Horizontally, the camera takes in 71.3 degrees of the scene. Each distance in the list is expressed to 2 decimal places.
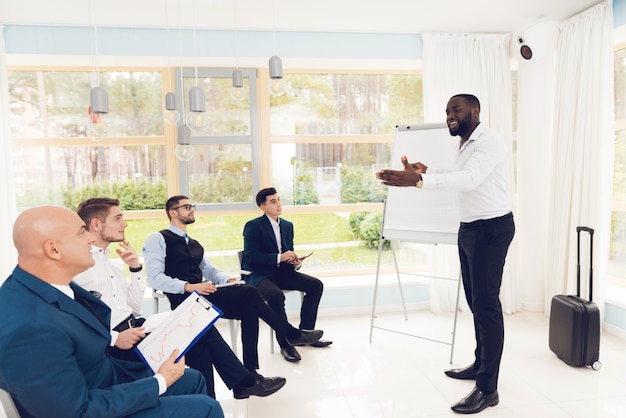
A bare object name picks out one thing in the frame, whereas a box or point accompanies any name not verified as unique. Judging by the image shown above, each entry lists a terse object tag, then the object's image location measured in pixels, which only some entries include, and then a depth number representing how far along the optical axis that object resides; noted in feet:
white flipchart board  11.44
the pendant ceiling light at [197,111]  8.31
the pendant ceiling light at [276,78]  8.53
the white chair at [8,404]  3.98
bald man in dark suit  3.89
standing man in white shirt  8.02
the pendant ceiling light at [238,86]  9.18
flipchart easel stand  10.57
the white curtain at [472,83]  13.83
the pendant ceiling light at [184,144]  9.45
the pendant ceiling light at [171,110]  9.34
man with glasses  9.30
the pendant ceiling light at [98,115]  7.81
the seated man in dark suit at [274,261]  11.41
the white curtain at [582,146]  11.66
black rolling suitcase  9.76
